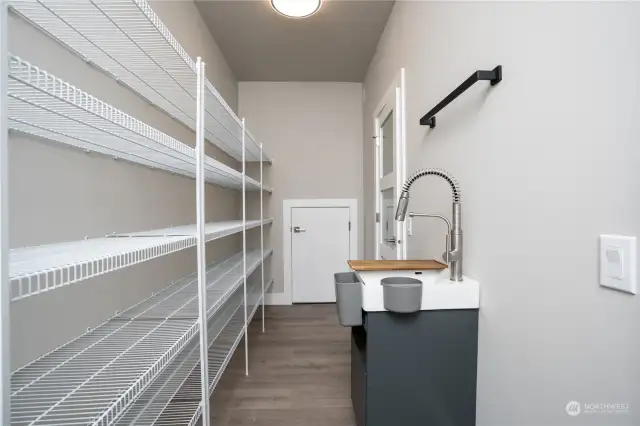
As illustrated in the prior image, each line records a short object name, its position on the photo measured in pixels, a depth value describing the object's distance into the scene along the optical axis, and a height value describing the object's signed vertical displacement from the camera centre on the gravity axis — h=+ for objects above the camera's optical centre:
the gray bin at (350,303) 1.21 -0.36
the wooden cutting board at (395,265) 1.29 -0.23
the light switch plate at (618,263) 0.62 -0.11
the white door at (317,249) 3.64 -0.45
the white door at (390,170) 2.06 +0.32
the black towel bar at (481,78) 1.00 +0.44
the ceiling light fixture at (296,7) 1.98 +1.33
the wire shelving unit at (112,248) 0.58 -0.11
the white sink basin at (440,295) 1.13 -0.31
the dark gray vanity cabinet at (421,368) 1.13 -0.58
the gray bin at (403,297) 1.09 -0.30
